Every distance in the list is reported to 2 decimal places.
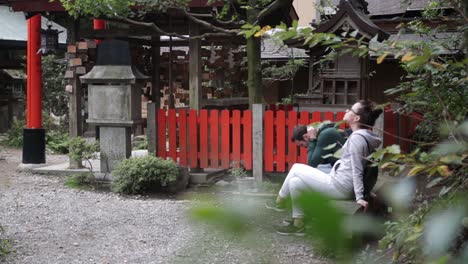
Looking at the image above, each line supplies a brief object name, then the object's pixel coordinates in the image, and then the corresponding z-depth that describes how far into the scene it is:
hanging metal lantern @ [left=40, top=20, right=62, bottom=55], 10.21
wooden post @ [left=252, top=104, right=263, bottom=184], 7.99
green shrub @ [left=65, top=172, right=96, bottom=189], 8.61
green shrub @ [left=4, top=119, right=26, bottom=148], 14.12
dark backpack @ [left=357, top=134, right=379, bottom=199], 4.97
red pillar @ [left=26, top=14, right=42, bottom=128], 10.46
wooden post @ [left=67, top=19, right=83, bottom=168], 9.78
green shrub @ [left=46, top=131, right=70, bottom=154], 13.23
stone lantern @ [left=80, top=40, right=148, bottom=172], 8.52
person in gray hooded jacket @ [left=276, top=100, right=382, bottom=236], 4.77
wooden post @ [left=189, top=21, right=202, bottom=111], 8.75
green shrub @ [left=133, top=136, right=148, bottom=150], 11.98
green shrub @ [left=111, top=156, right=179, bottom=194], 7.79
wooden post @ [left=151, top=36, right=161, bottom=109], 10.66
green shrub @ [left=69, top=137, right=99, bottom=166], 9.00
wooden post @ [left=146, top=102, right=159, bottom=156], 8.62
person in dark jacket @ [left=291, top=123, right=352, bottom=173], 5.64
